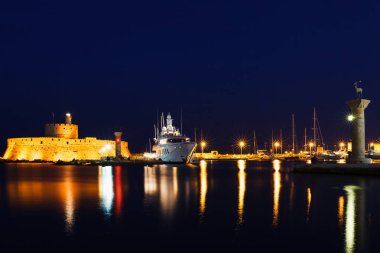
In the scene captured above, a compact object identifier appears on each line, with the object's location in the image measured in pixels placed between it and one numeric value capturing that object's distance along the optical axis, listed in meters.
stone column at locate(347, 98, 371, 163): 27.97
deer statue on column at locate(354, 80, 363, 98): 28.43
